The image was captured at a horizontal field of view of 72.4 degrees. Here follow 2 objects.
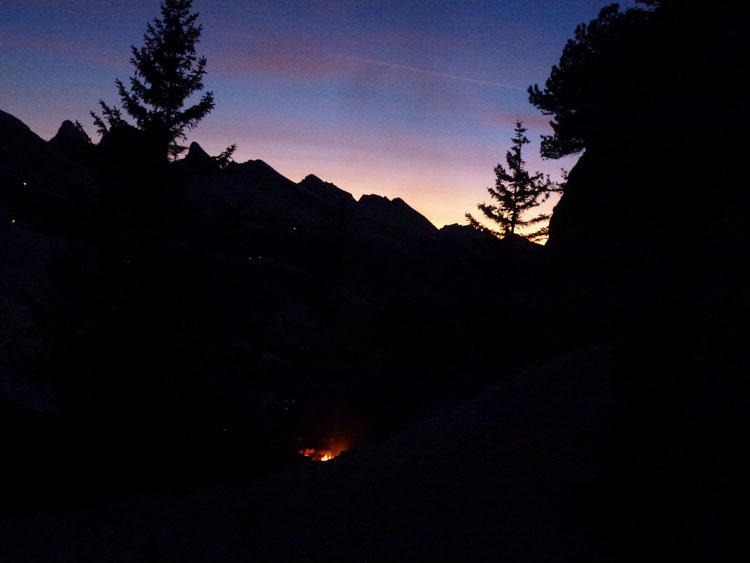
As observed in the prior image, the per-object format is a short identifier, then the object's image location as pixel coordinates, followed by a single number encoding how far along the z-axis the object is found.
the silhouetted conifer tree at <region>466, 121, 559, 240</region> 28.78
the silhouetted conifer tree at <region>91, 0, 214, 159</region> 12.35
